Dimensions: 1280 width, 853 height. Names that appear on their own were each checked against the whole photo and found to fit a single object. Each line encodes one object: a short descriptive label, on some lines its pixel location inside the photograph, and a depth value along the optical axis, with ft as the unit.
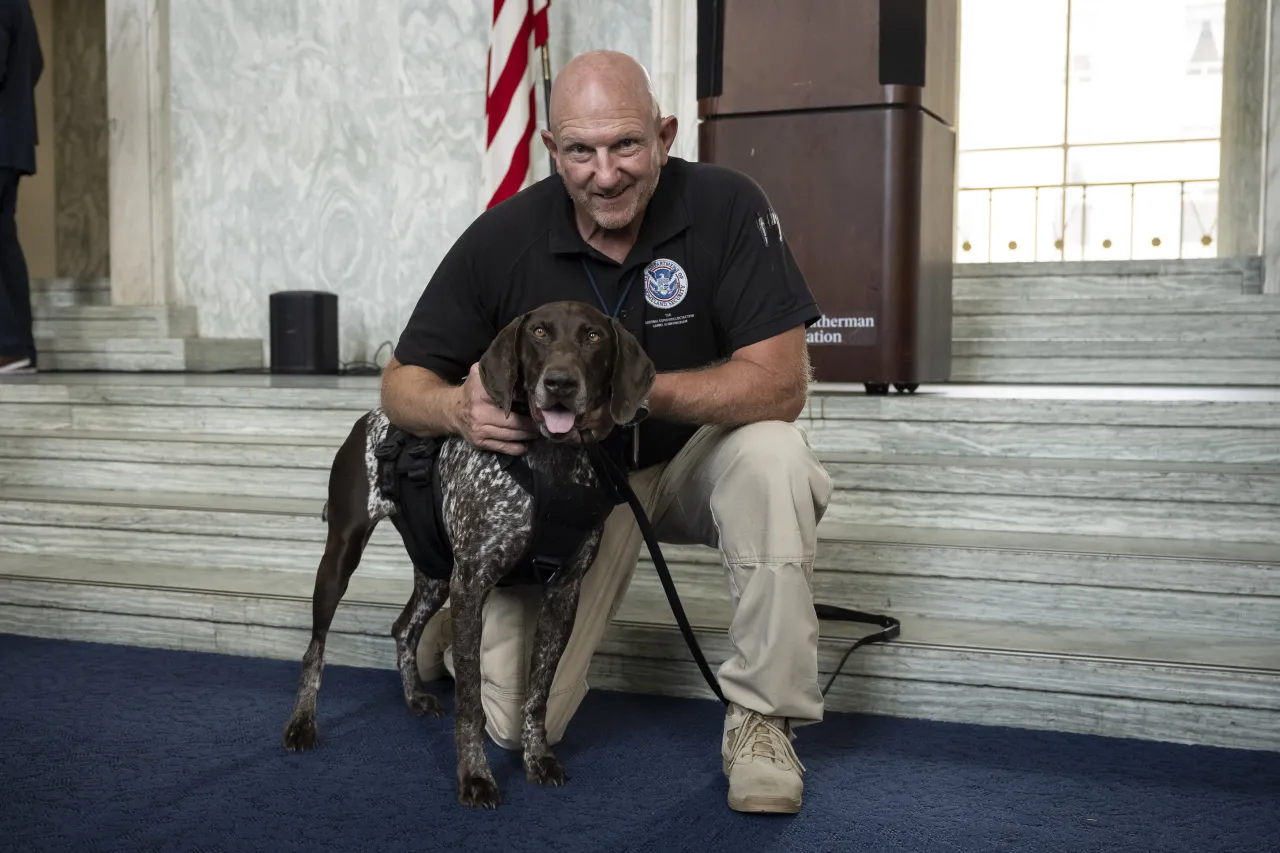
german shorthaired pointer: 5.82
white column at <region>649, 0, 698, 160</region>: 15.88
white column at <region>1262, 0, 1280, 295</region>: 15.90
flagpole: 16.11
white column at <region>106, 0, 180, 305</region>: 19.27
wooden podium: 11.60
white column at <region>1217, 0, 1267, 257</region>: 22.50
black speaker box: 17.97
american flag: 16.56
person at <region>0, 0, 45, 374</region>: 15.75
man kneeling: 6.35
